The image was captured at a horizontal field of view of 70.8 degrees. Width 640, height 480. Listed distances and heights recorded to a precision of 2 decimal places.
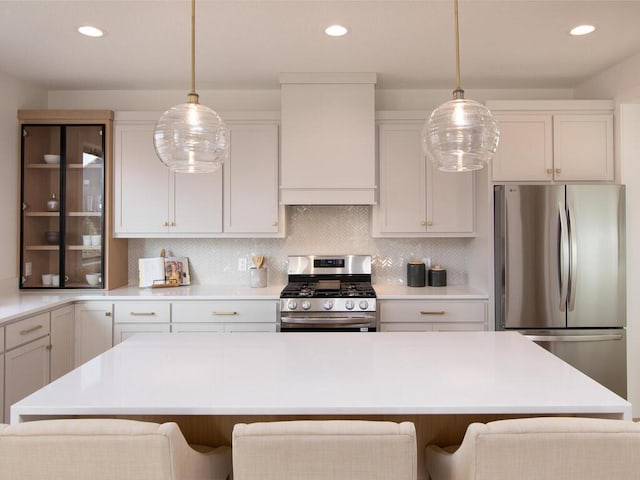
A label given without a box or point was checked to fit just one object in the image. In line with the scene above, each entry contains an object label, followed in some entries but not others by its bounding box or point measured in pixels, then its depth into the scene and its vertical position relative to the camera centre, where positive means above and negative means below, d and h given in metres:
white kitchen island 1.27 -0.43
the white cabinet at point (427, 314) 3.25 -0.48
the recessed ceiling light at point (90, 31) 2.64 +1.30
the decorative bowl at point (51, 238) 3.54 +0.08
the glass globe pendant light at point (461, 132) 1.67 +0.44
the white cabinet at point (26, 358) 2.63 -0.67
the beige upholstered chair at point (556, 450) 1.03 -0.47
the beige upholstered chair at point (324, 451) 1.02 -0.46
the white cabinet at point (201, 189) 3.54 +0.47
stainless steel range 3.13 -0.43
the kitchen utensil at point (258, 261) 3.76 -0.11
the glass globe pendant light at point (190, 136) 1.69 +0.43
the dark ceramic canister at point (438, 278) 3.68 -0.24
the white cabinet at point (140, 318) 3.28 -0.51
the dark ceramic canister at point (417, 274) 3.69 -0.21
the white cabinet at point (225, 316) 3.27 -0.49
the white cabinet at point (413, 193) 3.54 +0.43
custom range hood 3.41 +0.82
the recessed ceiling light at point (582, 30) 2.64 +1.30
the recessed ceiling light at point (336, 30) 2.63 +1.29
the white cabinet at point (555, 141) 3.27 +0.78
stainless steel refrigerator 3.06 -0.16
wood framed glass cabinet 3.50 +0.35
